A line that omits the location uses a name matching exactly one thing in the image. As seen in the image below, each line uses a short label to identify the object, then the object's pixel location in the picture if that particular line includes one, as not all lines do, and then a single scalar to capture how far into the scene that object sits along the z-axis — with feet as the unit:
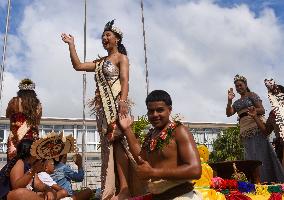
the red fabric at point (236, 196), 14.95
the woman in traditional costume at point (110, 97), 15.38
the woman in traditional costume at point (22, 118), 17.70
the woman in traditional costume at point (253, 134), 21.75
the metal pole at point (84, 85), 24.73
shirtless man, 9.16
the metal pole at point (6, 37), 24.85
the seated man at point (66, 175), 20.56
